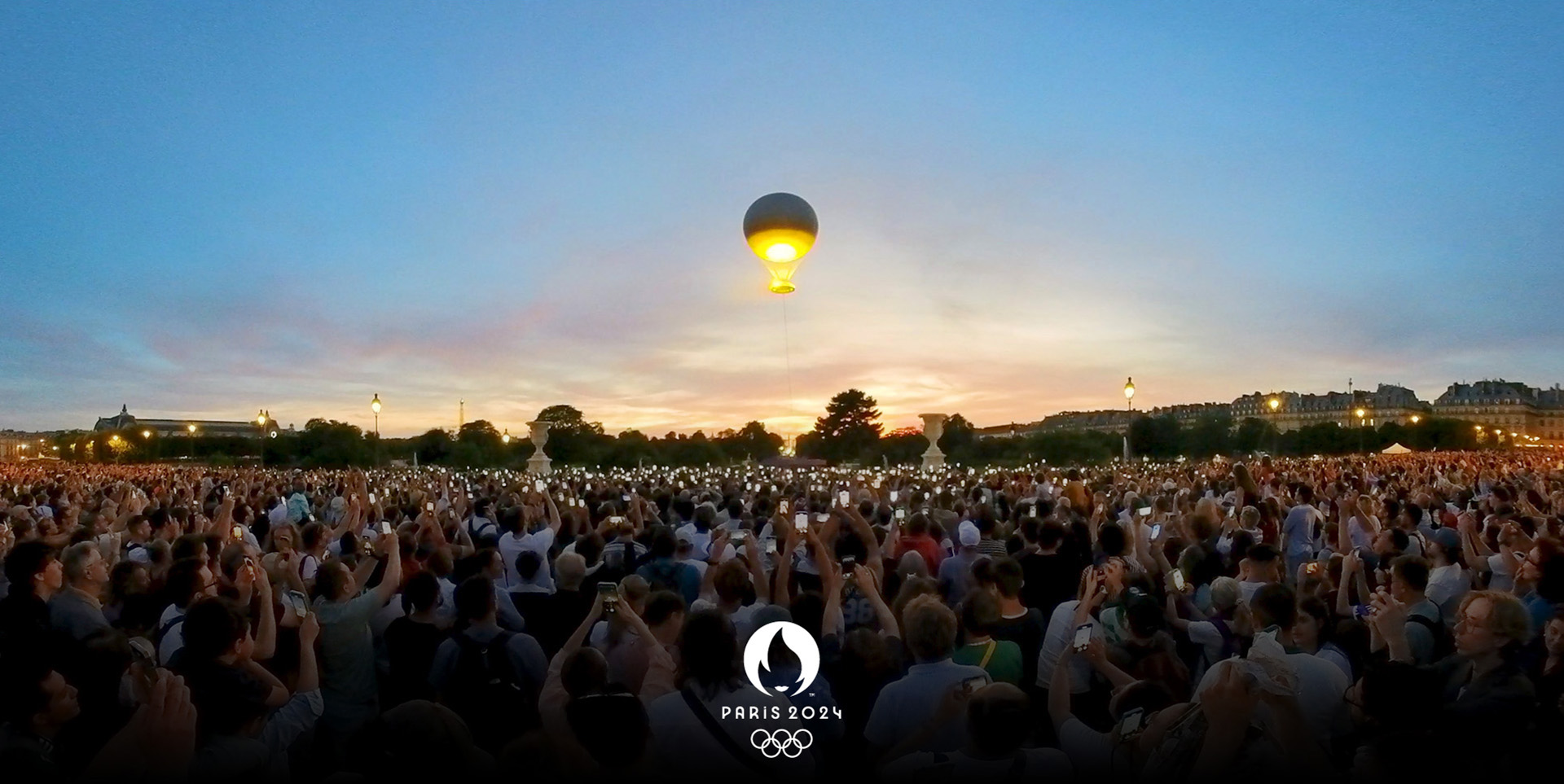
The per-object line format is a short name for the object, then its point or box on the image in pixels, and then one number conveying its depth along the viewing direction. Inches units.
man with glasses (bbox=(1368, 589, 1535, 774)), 142.6
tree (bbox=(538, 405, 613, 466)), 2426.4
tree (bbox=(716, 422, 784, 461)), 2805.1
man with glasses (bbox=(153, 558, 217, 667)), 201.8
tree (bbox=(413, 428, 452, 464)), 2546.8
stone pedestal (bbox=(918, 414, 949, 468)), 1358.3
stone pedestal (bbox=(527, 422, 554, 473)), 1314.0
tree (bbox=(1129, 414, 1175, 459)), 3016.7
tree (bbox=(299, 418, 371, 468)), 2400.3
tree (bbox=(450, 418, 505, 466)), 2332.7
